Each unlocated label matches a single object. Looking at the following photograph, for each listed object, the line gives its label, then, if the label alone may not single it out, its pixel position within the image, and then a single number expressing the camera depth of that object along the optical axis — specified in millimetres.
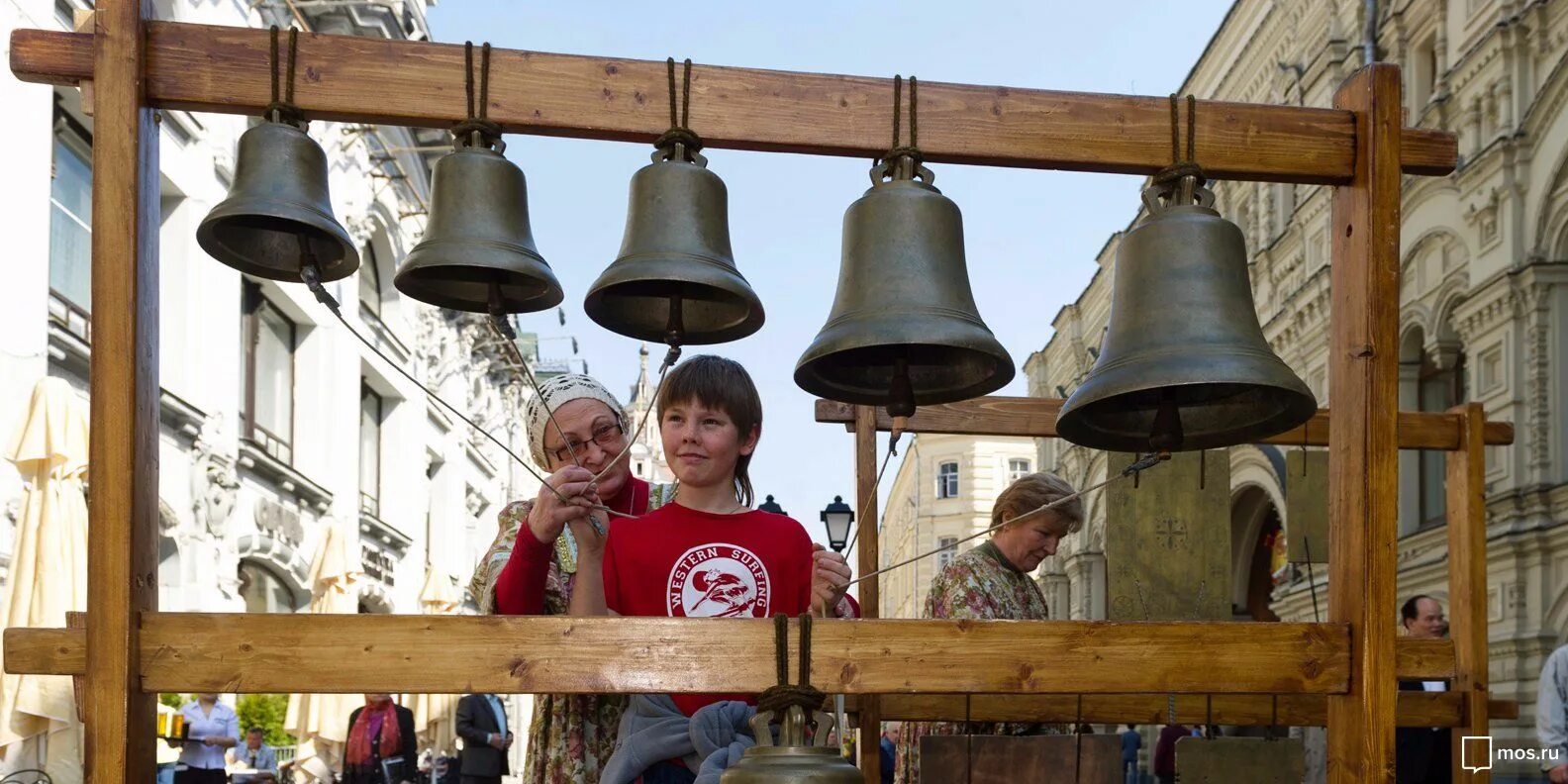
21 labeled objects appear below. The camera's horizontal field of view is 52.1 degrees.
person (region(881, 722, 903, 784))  12249
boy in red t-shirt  3719
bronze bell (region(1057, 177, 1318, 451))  3207
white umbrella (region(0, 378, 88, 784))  9172
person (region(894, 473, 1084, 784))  5883
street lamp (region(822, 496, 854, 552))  14938
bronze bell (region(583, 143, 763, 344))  3297
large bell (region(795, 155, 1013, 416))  3227
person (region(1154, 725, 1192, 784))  12914
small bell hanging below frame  2822
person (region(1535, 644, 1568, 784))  7988
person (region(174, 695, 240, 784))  12133
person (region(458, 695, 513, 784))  11047
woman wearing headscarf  3596
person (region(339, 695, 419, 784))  13445
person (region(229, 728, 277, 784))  14875
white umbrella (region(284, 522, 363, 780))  15273
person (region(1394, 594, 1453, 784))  8156
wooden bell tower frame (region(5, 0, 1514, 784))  2982
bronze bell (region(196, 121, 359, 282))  3250
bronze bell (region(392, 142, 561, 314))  3289
